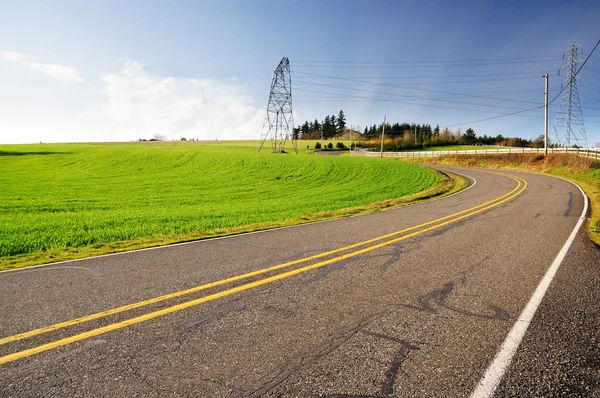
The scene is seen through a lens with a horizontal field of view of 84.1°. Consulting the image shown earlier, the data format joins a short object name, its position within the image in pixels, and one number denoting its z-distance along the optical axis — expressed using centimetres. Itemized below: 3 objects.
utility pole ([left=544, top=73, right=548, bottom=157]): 3578
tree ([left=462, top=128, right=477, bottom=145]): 14442
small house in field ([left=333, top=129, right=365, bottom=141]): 16625
